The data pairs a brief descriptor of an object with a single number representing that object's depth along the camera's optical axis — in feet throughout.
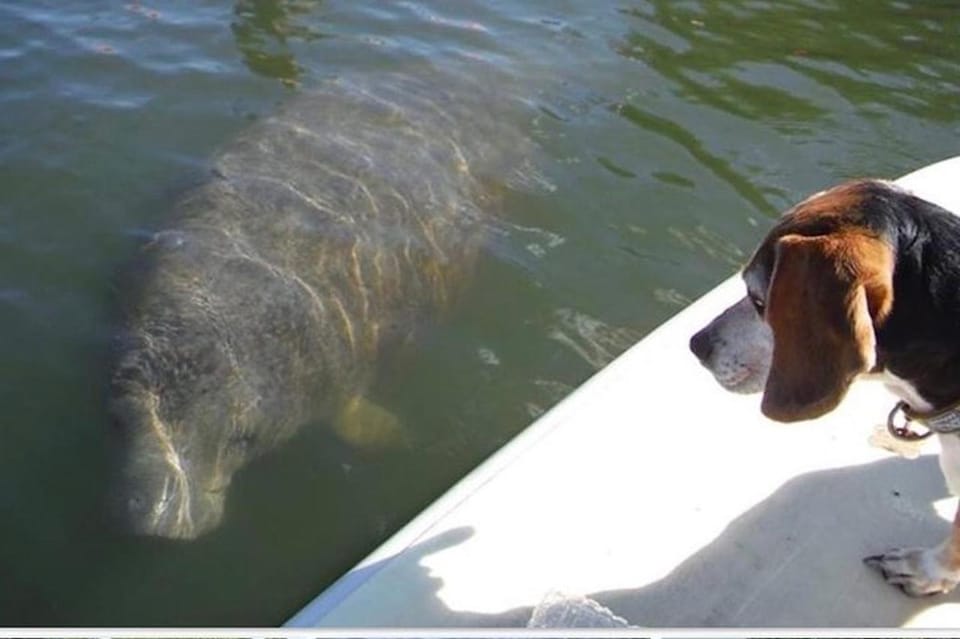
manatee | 14.37
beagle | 8.11
